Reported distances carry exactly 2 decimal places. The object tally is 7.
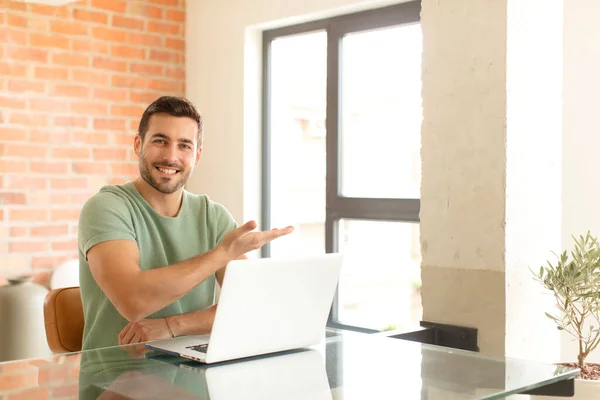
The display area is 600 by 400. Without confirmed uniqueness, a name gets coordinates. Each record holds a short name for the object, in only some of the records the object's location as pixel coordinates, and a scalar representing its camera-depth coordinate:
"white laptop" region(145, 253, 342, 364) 1.55
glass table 1.32
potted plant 2.23
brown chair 2.38
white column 2.46
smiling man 2.07
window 3.81
